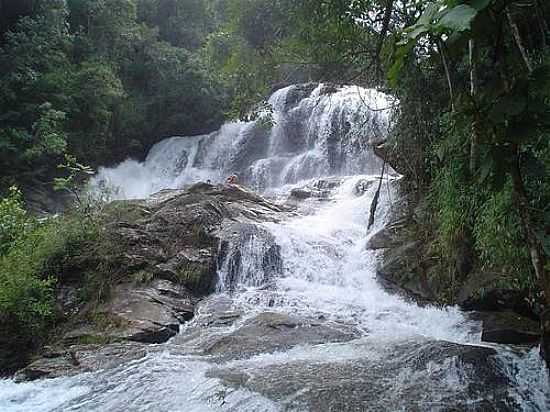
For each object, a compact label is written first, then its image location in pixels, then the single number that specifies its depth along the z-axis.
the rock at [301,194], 12.73
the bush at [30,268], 6.47
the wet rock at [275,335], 5.40
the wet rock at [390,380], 3.86
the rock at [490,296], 5.64
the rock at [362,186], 12.05
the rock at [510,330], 5.20
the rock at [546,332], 2.72
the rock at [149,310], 6.22
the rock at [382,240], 8.32
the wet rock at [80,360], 5.19
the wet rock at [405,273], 7.04
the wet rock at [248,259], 8.38
